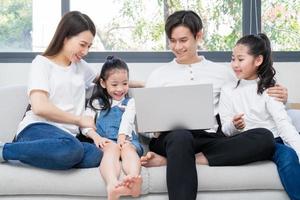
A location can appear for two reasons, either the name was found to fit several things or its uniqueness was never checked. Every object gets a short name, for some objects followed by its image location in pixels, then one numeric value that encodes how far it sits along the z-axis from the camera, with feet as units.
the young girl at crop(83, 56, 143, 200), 9.58
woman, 9.79
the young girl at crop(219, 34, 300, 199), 10.36
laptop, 10.00
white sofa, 9.74
